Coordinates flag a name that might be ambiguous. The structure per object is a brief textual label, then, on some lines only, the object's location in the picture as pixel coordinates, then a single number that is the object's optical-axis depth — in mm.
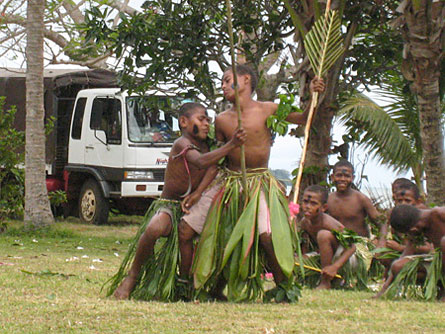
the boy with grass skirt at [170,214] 9944
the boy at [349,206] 13698
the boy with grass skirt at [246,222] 9707
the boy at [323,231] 12358
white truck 25145
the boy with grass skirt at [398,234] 11825
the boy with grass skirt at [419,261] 10596
